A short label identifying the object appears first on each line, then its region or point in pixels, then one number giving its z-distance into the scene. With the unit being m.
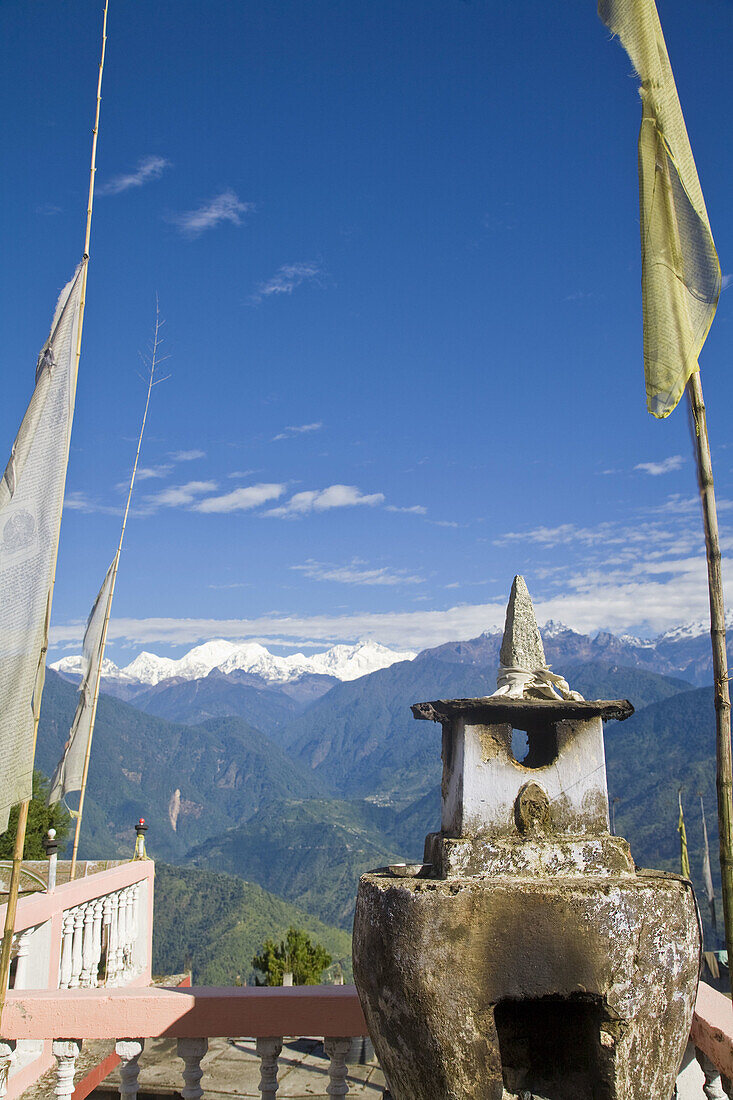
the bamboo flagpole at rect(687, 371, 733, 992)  3.14
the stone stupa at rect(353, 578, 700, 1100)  3.32
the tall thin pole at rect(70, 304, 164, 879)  9.29
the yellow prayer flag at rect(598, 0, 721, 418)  3.64
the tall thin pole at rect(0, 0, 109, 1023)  3.69
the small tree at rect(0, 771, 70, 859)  14.73
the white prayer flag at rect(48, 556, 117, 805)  10.05
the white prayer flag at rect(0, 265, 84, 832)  3.69
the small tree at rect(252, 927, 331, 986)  22.42
